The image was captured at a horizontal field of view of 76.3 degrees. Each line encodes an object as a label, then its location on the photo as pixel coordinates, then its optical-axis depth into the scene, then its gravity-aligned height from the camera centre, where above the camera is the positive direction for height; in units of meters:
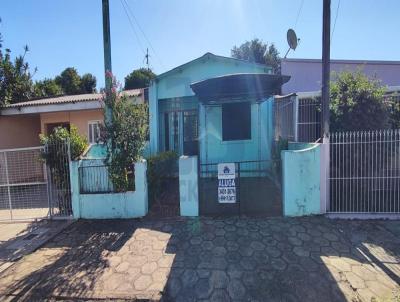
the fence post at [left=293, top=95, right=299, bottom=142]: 6.35 +0.44
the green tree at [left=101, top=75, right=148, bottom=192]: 5.88 +0.00
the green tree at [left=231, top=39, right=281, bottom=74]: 28.59 +9.56
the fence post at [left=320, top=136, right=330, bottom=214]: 5.45 -0.83
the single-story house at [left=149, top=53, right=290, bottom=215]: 8.07 +0.39
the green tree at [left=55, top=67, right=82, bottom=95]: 26.37 +5.99
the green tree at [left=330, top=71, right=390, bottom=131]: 6.09 +0.58
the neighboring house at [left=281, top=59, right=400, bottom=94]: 11.20 +2.79
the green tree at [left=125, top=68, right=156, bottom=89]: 26.16 +6.01
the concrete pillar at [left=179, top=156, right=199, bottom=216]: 5.63 -1.11
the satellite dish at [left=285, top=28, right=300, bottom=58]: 8.68 +3.25
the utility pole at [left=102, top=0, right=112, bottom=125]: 5.99 +2.31
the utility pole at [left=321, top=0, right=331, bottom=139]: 5.54 +1.51
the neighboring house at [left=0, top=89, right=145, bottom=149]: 10.39 +0.98
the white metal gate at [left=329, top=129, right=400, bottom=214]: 5.47 -0.91
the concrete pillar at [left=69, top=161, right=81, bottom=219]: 6.05 -0.97
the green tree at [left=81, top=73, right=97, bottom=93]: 27.56 +6.18
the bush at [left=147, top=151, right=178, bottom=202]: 6.66 -0.99
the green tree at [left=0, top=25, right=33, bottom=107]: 15.72 +4.10
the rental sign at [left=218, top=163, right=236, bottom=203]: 5.61 -1.08
